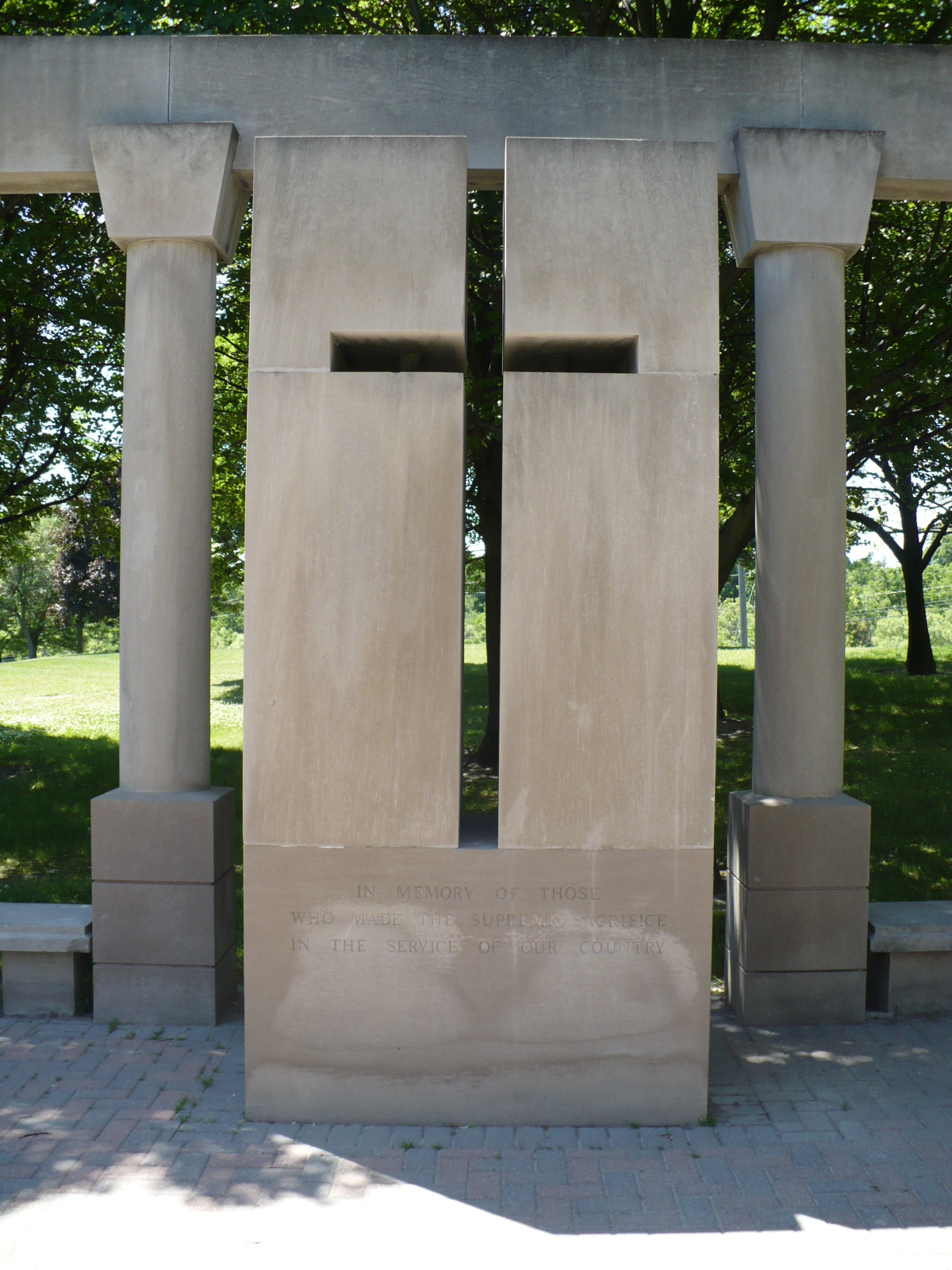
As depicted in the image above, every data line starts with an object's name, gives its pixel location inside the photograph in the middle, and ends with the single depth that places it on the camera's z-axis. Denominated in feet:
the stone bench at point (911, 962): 20.35
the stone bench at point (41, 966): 20.21
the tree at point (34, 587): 137.39
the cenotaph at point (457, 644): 15.87
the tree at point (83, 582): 126.21
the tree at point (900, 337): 31.96
